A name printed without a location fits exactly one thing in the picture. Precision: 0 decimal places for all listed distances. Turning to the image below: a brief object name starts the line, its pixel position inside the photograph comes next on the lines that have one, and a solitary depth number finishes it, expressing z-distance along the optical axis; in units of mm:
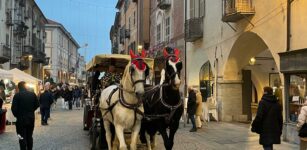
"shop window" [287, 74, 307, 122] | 13789
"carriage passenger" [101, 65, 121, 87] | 11672
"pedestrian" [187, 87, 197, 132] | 17734
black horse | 9250
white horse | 8281
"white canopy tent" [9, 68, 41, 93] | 24244
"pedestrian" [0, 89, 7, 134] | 16188
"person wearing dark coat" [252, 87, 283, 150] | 8914
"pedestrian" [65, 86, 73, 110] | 32344
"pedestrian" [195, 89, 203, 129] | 18502
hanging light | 21912
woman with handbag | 9281
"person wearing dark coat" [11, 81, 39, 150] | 10055
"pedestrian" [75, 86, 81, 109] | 37500
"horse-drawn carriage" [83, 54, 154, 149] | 11234
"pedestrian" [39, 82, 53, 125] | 20484
